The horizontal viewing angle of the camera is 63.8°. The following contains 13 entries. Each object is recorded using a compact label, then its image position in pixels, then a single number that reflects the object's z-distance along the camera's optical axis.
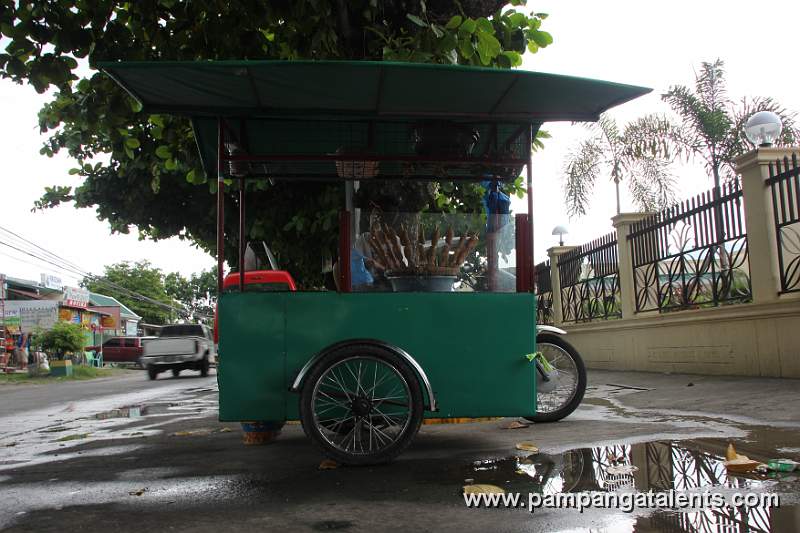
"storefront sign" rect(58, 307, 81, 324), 37.09
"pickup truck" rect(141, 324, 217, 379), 21.92
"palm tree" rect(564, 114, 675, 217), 17.34
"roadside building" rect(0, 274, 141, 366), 29.95
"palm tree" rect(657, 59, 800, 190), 15.98
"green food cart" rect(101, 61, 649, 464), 3.62
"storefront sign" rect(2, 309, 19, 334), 30.22
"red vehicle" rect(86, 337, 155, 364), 42.19
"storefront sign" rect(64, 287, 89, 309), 37.83
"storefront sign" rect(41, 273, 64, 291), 37.22
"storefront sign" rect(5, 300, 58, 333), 29.83
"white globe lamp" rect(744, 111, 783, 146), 7.26
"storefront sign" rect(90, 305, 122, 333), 45.91
